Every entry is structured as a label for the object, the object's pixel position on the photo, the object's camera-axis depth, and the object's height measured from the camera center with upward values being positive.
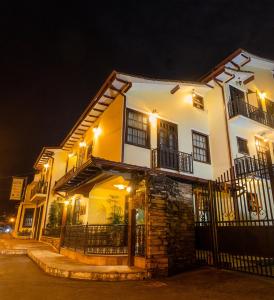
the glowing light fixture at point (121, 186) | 11.35 +2.07
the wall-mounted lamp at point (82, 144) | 16.51 +5.79
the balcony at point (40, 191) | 20.69 +3.33
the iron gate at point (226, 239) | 6.90 -0.15
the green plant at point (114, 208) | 13.34 +1.29
